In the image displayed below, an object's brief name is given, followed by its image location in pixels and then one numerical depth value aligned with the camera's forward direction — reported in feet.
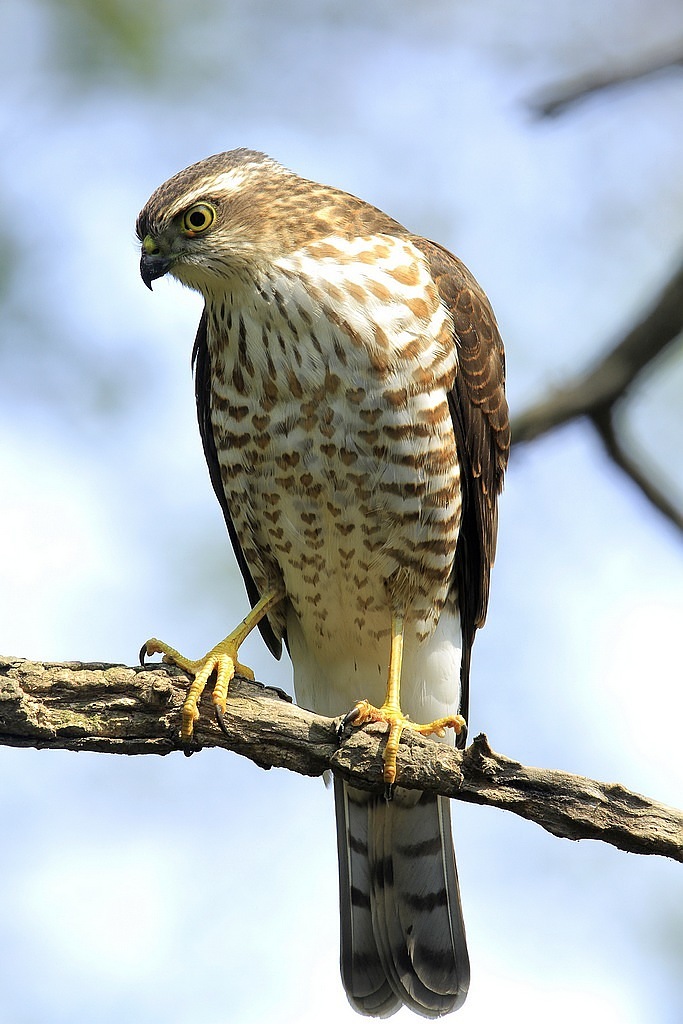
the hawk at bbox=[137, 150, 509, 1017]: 26.32
